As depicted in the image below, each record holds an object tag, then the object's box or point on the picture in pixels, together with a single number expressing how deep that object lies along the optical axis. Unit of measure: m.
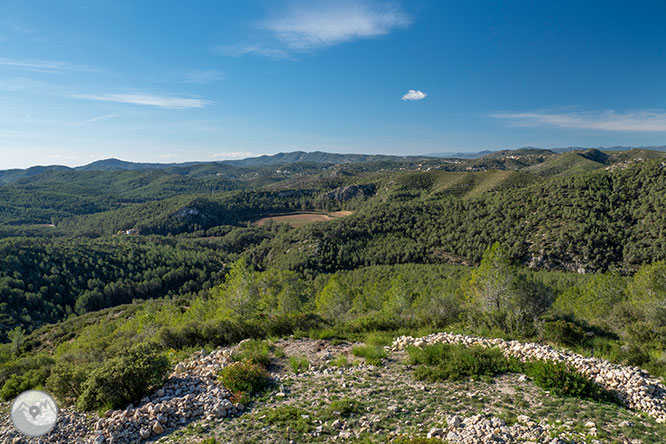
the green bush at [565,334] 14.18
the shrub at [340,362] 13.09
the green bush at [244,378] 10.99
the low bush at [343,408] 9.37
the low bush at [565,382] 9.55
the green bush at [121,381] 10.35
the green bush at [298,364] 12.79
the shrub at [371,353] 13.05
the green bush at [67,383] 11.69
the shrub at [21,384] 13.95
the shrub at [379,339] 15.56
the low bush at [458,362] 11.38
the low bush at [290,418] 8.90
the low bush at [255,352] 13.30
